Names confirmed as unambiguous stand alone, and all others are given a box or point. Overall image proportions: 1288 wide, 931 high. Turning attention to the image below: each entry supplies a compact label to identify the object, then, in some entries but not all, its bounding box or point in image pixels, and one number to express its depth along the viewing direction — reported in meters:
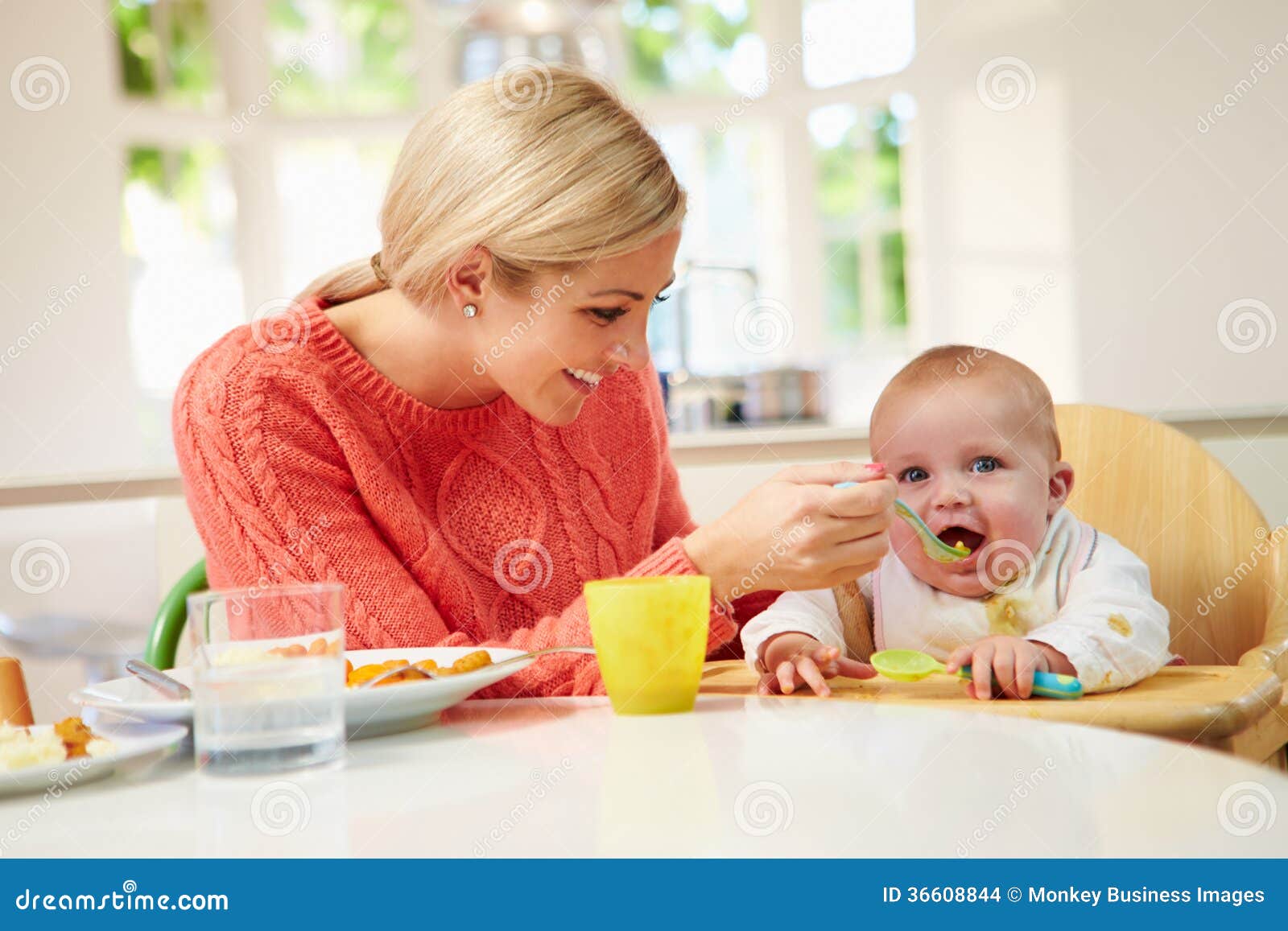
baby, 1.31
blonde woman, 1.16
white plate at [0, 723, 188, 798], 0.74
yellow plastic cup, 0.91
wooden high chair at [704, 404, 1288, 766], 1.47
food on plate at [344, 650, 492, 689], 0.91
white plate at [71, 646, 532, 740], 0.85
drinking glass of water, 0.76
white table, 0.58
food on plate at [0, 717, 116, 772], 0.75
